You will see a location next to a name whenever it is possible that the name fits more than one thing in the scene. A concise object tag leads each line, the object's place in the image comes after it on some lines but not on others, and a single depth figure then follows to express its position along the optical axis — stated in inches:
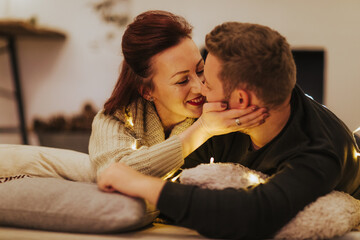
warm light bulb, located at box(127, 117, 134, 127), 53.2
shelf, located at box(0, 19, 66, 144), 118.0
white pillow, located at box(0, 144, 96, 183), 51.0
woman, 49.0
